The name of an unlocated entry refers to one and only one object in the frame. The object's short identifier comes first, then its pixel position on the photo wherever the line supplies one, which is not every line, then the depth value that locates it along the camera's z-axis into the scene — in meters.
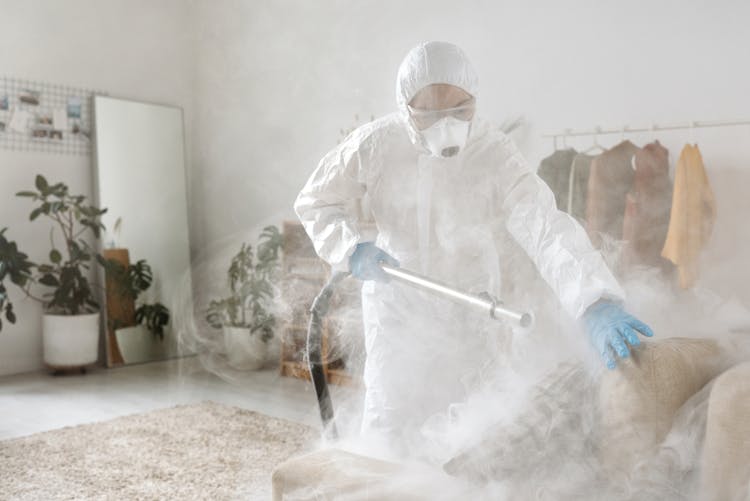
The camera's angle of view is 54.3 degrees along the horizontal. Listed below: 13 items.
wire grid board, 4.39
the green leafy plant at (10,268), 4.13
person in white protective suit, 1.57
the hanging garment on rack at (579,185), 3.13
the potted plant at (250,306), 4.44
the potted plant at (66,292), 4.37
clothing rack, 2.90
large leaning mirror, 4.73
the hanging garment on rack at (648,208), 2.96
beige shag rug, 2.56
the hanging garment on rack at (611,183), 3.06
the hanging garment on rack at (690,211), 2.82
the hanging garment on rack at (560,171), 3.19
